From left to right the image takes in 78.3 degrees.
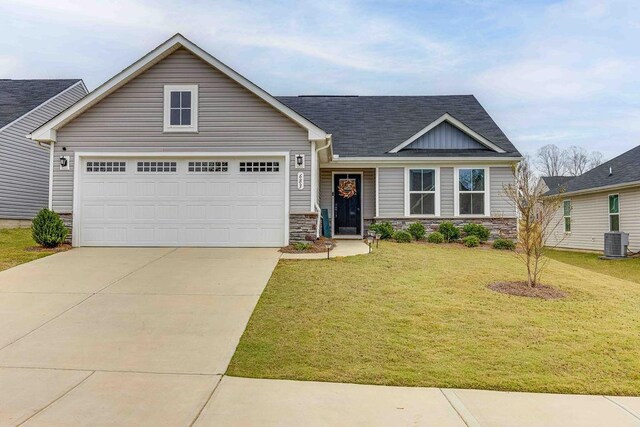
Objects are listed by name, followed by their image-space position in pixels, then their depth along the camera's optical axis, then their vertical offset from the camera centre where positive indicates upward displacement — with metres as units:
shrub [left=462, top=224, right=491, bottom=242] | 13.47 -0.40
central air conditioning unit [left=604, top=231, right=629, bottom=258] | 14.40 -0.88
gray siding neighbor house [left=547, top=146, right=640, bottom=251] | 15.19 +0.66
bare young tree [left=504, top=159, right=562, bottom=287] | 7.28 +0.19
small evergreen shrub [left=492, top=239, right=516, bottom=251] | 12.80 -0.83
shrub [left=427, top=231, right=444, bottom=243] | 13.07 -0.62
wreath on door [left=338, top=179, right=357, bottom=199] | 14.70 +1.13
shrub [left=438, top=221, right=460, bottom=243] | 13.44 -0.43
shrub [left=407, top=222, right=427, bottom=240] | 13.50 -0.40
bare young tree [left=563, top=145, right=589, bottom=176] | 53.59 +8.29
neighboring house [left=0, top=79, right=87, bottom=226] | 16.50 +3.14
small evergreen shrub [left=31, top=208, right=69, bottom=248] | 10.24 -0.30
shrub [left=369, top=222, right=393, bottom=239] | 13.29 -0.37
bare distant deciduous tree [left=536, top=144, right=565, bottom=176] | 55.10 +8.39
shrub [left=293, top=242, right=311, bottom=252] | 10.22 -0.73
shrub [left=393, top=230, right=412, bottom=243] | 13.05 -0.59
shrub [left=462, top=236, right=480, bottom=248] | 12.72 -0.72
